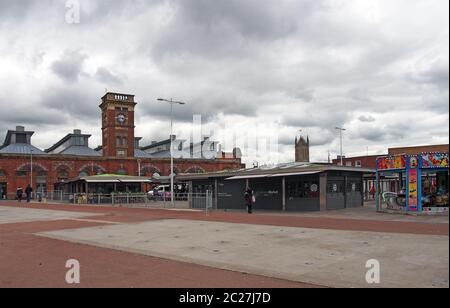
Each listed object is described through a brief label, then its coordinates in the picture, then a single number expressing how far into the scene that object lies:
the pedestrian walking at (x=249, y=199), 28.26
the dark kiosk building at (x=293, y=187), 29.11
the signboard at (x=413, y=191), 24.42
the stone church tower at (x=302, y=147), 83.19
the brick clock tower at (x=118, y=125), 85.75
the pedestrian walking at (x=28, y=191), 50.31
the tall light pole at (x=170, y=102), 40.94
